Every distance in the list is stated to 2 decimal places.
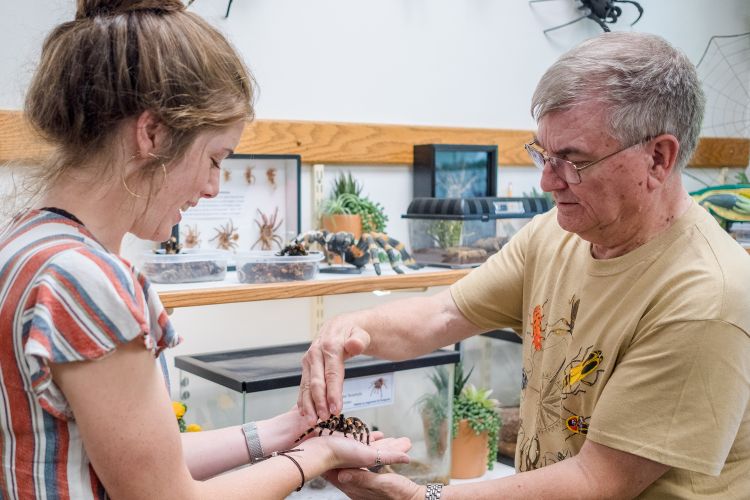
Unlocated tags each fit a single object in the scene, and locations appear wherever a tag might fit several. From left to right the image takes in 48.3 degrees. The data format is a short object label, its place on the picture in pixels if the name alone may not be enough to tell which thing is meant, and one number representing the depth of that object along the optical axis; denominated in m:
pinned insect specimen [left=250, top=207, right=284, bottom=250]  2.21
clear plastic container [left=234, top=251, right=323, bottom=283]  1.86
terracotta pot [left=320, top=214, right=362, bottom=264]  2.26
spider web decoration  3.32
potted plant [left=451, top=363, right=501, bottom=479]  2.28
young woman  0.85
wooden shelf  1.73
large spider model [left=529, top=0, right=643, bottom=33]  2.87
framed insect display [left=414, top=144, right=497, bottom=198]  2.44
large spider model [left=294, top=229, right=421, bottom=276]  2.05
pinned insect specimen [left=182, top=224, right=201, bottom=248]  2.08
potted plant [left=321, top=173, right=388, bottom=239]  2.27
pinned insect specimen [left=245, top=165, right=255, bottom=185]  2.18
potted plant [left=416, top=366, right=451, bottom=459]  2.16
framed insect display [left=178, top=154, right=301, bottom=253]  2.11
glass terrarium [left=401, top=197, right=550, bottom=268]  2.24
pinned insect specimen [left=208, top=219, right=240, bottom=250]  2.13
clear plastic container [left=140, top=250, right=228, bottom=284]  1.83
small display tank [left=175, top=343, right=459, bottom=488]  1.86
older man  1.24
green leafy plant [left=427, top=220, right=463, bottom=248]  2.26
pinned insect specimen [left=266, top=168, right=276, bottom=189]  2.22
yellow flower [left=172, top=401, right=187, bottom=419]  1.79
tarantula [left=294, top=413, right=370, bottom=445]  1.47
